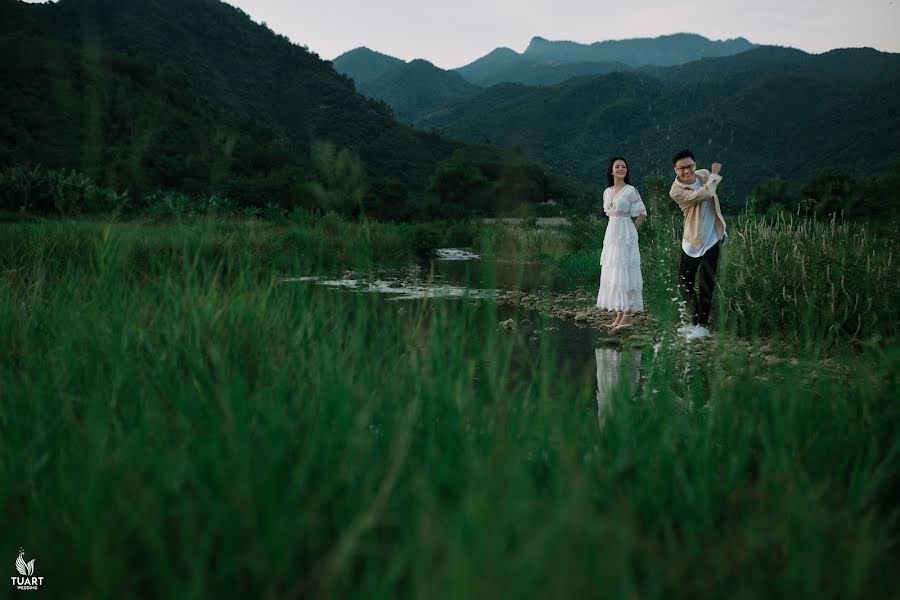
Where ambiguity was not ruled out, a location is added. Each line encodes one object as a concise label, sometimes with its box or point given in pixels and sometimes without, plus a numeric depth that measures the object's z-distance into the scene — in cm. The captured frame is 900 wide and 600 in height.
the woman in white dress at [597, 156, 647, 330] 879
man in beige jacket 733
